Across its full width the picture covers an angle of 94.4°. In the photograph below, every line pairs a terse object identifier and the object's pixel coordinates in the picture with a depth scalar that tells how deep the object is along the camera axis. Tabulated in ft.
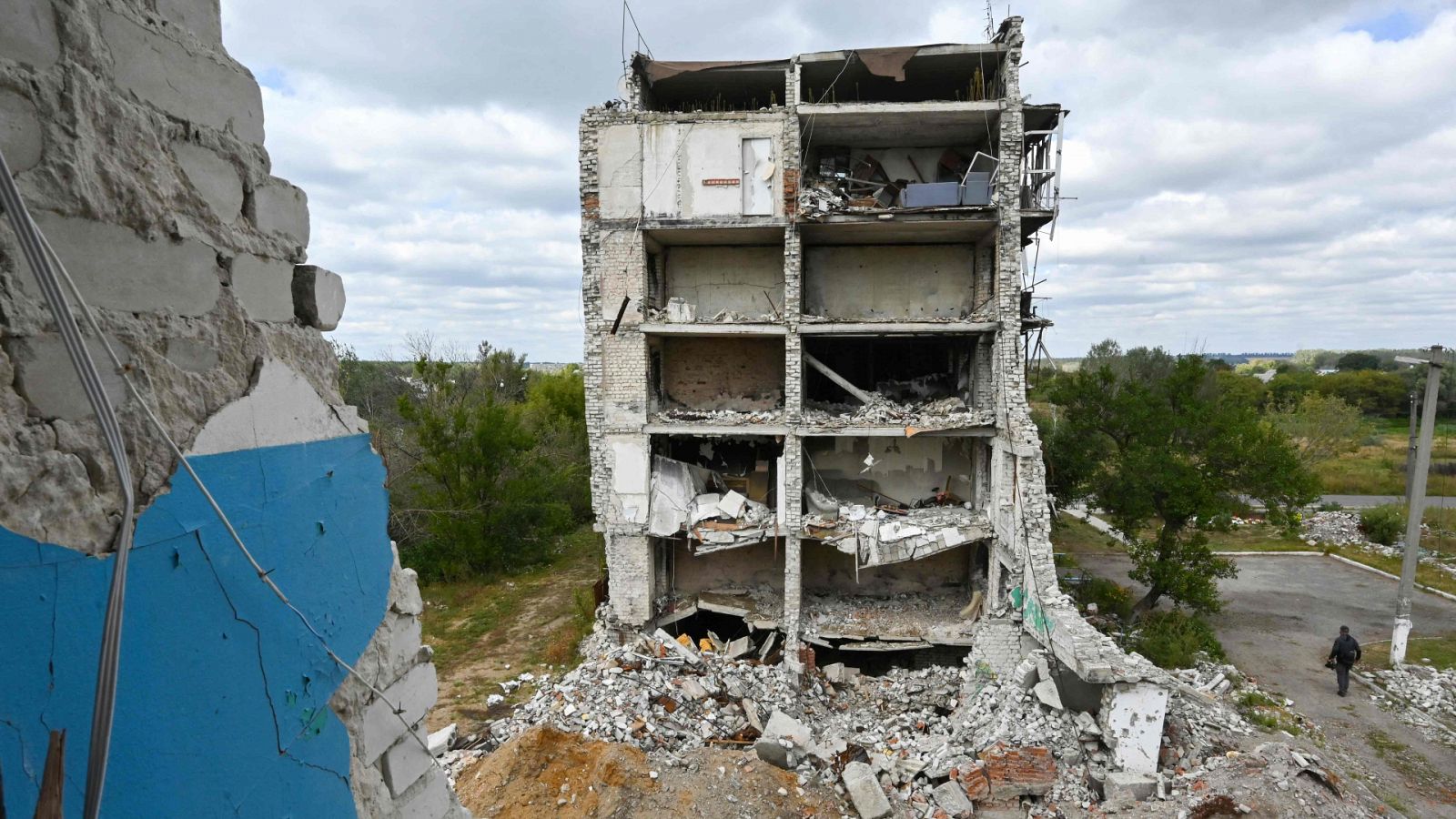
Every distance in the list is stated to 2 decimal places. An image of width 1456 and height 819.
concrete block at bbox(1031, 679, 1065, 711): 32.78
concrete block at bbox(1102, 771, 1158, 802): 28.12
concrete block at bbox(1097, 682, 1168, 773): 29.50
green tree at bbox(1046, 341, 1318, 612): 47.50
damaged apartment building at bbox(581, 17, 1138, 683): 41.42
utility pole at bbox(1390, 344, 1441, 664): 44.93
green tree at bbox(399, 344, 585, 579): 60.44
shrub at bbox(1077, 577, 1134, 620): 52.17
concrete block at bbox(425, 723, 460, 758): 32.63
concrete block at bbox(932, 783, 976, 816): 28.73
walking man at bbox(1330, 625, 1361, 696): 40.78
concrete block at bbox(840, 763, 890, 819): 28.45
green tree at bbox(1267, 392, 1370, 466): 96.68
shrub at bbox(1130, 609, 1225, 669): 44.01
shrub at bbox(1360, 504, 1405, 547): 74.08
